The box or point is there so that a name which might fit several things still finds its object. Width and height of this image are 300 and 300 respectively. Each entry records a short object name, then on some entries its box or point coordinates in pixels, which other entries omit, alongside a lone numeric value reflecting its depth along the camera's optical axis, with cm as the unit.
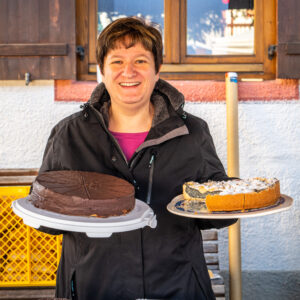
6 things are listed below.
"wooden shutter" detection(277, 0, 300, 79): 370
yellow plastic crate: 322
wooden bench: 312
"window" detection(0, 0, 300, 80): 370
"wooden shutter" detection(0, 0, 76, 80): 369
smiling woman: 205
